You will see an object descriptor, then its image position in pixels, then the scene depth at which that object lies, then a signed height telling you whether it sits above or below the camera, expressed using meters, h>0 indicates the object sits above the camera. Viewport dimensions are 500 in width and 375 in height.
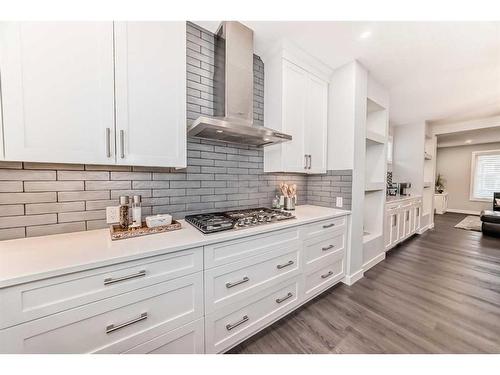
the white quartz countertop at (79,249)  0.76 -0.36
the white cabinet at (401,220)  3.00 -0.70
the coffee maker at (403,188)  4.07 -0.14
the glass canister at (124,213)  1.28 -0.24
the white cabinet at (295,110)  1.93 +0.77
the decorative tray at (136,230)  1.11 -0.33
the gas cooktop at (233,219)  1.27 -0.31
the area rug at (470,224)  4.56 -1.08
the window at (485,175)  5.99 +0.25
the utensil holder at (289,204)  2.17 -0.28
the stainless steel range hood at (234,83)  1.62 +0.86
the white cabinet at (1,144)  0.88 +0.15
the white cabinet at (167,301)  0.77 -0.65
